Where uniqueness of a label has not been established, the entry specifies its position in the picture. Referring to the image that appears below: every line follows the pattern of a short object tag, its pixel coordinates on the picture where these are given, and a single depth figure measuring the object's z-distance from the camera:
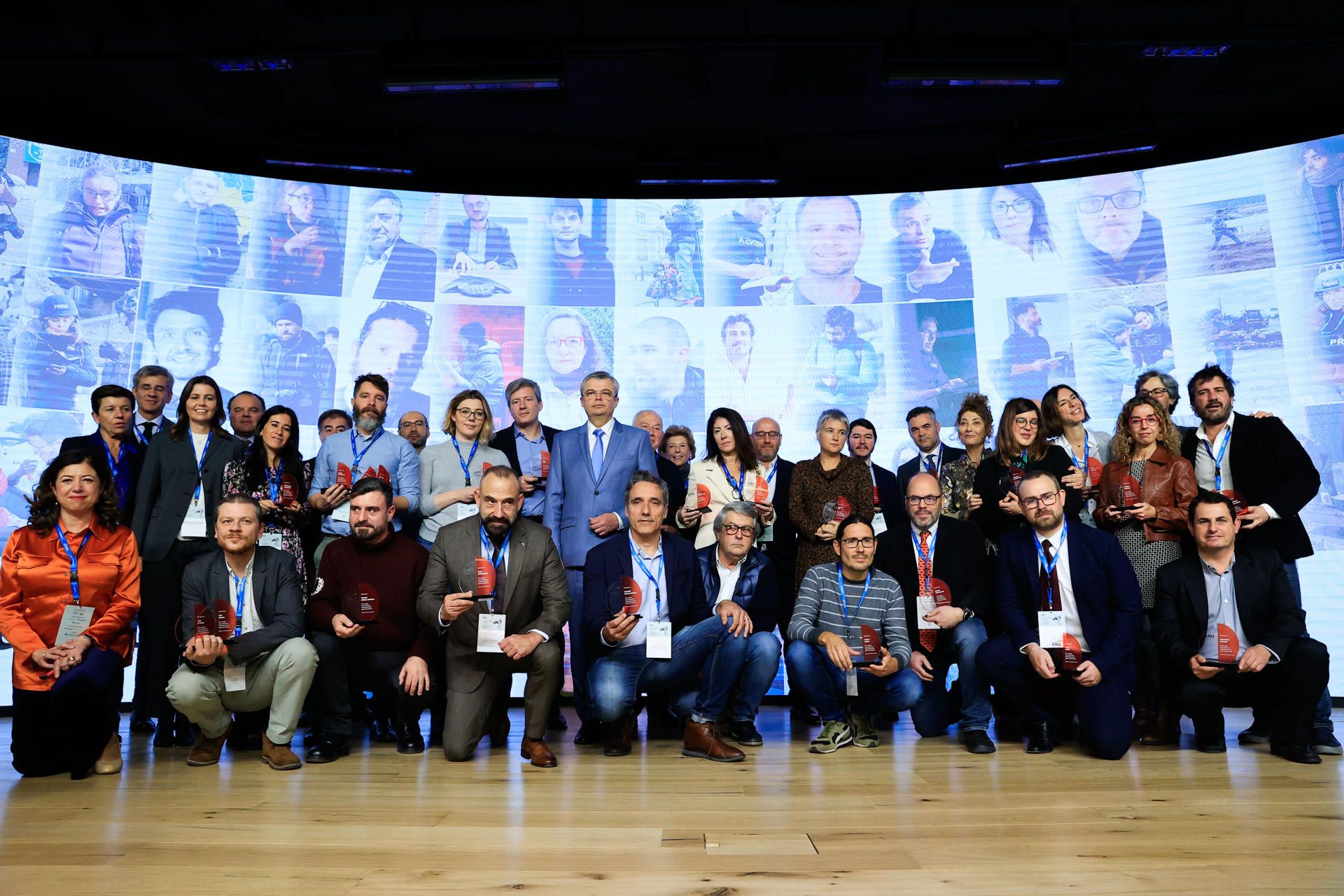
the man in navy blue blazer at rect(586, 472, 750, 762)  3.87
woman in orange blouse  3.36
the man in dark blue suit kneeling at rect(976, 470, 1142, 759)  3.77
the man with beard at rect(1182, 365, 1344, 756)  4.12
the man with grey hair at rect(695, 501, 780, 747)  4.10
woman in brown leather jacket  4.12
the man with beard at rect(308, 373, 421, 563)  4.45
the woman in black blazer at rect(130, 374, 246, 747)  4.21
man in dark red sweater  3.86
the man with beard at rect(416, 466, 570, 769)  3.74
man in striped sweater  4.04
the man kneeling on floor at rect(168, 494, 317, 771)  3.62
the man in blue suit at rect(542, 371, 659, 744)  4.45
